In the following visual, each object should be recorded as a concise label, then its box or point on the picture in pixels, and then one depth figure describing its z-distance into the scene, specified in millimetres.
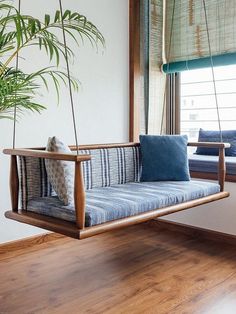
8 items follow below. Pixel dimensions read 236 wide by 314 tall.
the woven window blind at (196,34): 3209
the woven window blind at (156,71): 3660
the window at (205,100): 3395
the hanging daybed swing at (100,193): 1762
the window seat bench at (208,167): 2930
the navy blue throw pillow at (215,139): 3199
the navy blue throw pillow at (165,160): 2734
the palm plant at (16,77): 1763
